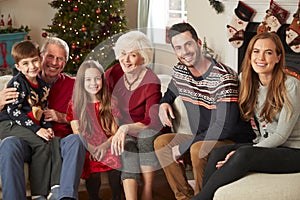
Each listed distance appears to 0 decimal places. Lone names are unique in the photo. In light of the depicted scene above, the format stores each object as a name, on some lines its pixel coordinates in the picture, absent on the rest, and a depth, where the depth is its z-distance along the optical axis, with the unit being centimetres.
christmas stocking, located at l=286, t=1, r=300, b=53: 448
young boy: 275
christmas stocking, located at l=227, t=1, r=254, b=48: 489
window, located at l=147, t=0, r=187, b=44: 613
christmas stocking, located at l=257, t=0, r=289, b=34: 462
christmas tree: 547
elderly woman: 282
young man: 277
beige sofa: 235
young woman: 249
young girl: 287
